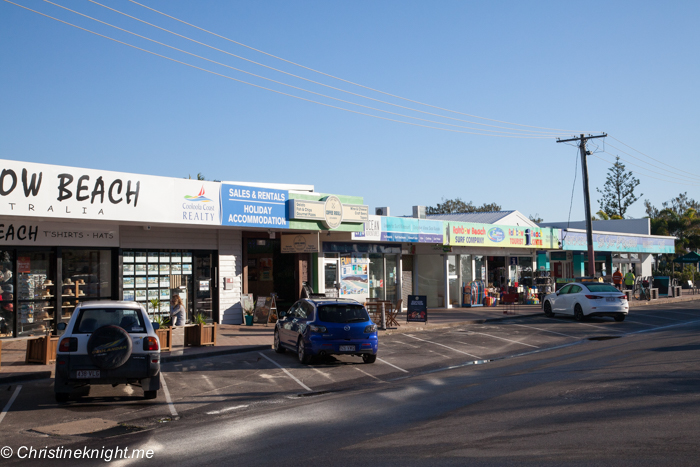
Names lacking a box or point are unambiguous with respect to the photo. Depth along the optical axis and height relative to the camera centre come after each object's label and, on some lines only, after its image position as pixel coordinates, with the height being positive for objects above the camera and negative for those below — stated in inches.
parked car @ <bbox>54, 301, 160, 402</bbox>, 394.9 -48.1
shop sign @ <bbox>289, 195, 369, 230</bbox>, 869.2 +89.9
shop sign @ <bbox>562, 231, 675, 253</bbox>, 1600.6 +72.0
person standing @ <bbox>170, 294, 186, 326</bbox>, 708.0 -42.3
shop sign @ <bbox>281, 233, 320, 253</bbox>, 924.0 +45.2
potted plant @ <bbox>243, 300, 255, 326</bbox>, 878.4 -51.4
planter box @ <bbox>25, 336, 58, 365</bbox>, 553.9 -65.5
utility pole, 1306.6 +158.3
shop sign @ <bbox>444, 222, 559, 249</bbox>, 1178.9 +71.9
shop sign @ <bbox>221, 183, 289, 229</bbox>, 804.0 +90.3
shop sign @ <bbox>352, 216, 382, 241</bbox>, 999.0 +67.9
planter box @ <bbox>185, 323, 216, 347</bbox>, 669.9 -64.8
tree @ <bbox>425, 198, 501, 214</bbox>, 3410.4 +350.9
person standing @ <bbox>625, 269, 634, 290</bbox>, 1476.4 -26.9
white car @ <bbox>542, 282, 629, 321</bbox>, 971.9 -51.9
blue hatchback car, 572.4 -54.6
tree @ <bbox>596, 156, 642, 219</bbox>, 3329.2 +411.8
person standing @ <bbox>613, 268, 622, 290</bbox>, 1402.6 -22.9
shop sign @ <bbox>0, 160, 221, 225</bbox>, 613.3 +89.0
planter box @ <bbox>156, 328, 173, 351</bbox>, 627.2 -64.0
